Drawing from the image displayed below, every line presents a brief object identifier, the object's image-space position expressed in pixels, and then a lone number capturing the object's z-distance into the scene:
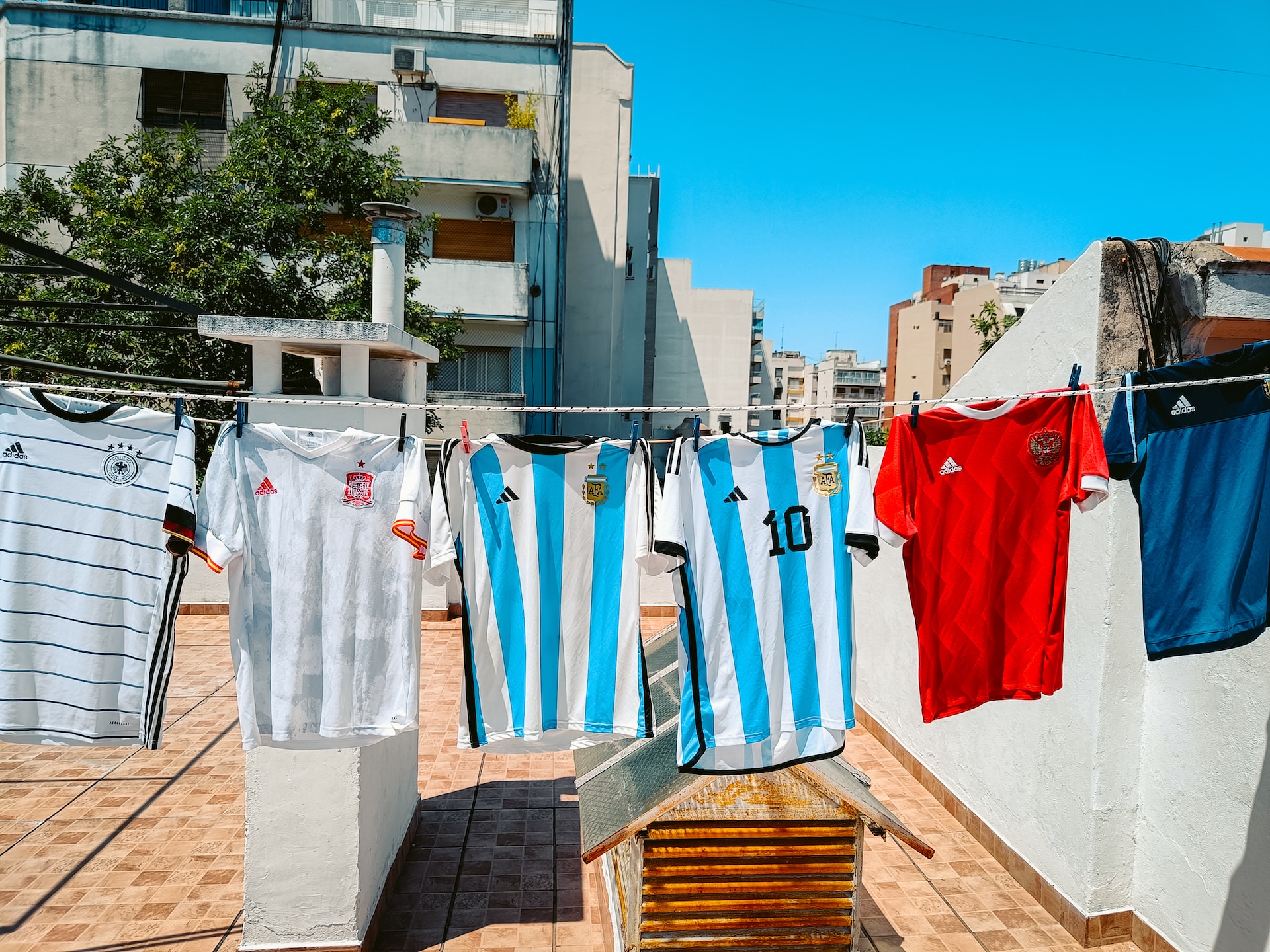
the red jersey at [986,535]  3.49
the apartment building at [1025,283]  45.97
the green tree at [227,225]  10.85
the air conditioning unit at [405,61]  17.36
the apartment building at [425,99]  16.52
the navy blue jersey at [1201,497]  2.93
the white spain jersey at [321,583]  3.53
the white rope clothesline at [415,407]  2.93
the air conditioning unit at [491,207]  17.91
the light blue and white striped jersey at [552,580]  3.63
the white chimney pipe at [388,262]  4.66
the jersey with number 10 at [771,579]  3.62
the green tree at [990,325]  23.67
